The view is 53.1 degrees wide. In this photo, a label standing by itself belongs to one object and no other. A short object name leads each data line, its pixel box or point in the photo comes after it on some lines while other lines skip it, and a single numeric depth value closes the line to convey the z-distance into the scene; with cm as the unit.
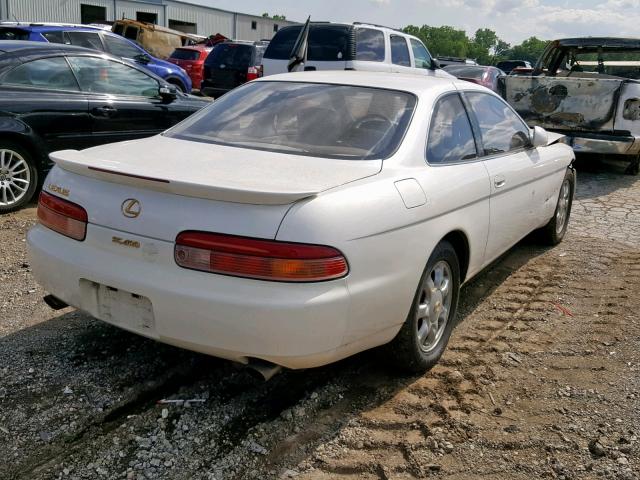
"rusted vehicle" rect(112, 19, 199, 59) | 2303
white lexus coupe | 250
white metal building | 3366
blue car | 1170
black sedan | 588
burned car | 832
